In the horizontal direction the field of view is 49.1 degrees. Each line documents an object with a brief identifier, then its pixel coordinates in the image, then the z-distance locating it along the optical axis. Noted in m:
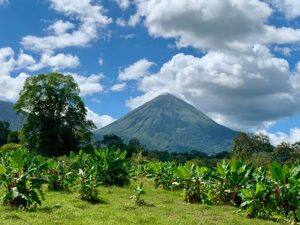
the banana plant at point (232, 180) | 15.11
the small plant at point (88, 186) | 14.22
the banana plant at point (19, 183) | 11.38
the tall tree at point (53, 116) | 49.49
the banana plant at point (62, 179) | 16.82
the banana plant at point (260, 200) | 12.24
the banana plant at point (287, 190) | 11.73
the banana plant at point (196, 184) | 16.13
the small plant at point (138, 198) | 14.13
